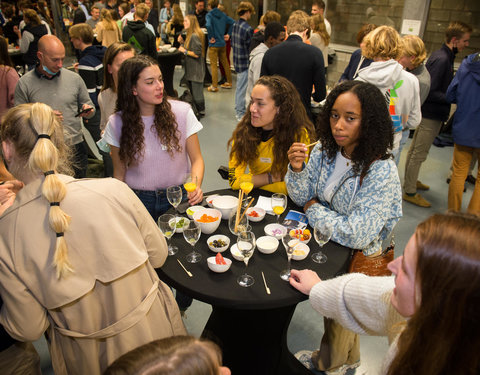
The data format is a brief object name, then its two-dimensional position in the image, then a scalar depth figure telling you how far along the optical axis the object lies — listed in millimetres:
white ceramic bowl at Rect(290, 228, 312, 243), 1904
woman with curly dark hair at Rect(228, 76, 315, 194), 2467
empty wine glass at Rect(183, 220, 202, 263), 1817
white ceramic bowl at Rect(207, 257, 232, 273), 1714
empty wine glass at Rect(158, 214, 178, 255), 1874
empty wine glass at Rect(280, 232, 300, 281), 1708
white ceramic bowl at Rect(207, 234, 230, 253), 1854
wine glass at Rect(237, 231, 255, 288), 1673
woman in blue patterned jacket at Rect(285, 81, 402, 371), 1850
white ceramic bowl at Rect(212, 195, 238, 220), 2148
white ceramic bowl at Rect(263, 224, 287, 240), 1981
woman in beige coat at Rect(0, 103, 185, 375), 1187
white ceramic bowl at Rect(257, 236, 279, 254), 1859
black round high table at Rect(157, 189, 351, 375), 1600
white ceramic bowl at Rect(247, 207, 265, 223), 2129
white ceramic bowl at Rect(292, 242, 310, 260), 1795
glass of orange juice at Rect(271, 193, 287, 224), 2191
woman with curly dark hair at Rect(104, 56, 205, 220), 2275
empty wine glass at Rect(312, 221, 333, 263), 1813
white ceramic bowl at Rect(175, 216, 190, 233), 2022
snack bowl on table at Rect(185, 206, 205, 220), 2150
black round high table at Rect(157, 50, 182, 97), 6250
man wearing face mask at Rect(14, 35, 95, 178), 3129
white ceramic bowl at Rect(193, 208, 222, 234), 1983
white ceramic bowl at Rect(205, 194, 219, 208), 2247
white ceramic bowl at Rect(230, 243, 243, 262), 1807
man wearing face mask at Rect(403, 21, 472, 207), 3875
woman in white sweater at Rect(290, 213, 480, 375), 880
